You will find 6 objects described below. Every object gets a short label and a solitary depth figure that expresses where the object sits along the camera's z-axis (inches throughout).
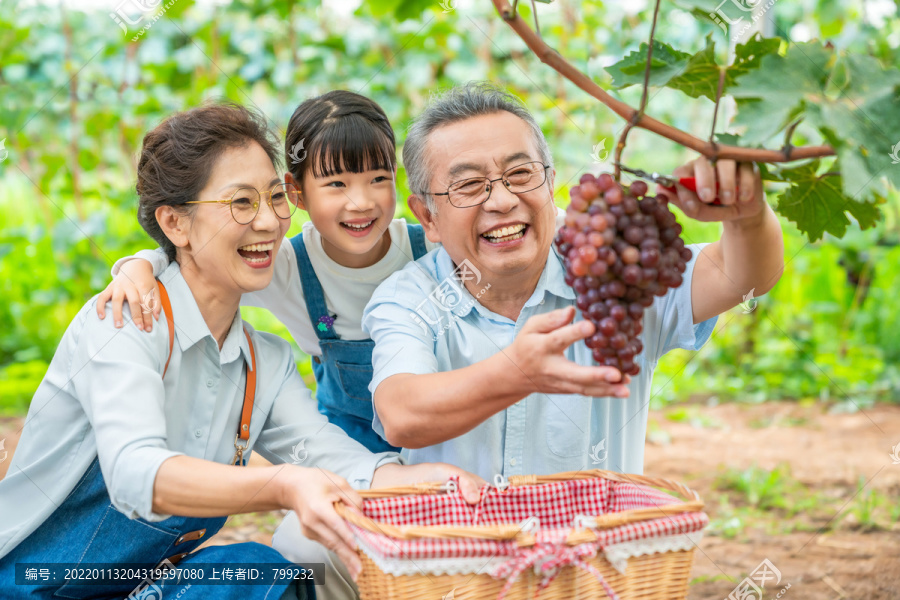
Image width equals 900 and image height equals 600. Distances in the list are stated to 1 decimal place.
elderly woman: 61.7
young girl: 87.2
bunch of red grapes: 51.5
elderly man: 68.0
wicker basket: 50.4
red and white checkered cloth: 62.1
